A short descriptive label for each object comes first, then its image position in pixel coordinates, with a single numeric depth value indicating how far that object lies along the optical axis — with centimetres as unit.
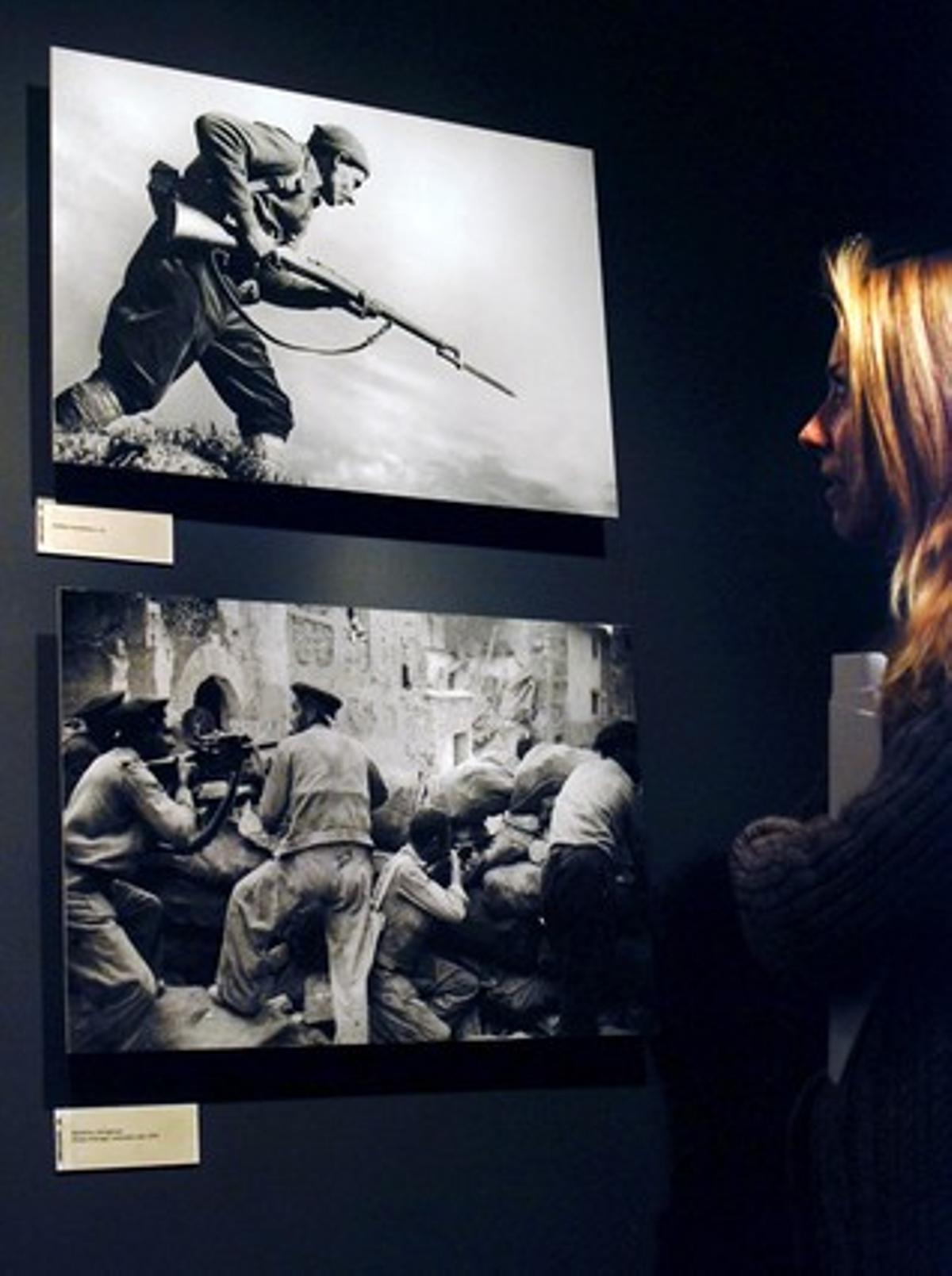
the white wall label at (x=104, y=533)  307
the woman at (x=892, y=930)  268
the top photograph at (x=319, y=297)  312
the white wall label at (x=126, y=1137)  289
